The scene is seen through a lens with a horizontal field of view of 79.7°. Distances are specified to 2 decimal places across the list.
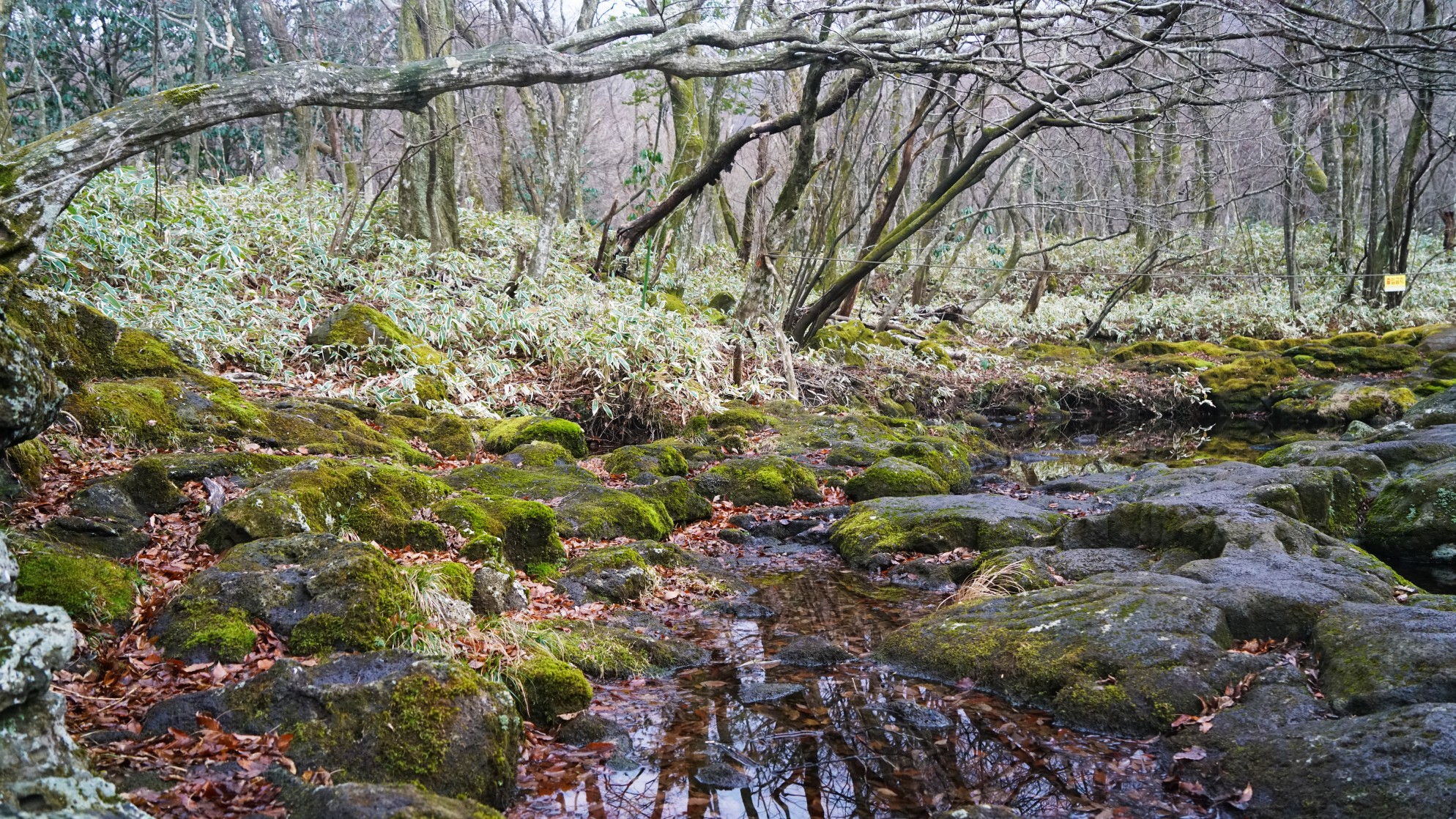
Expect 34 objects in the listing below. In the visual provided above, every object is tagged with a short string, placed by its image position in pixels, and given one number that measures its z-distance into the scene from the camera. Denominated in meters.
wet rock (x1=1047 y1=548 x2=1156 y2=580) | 5.58
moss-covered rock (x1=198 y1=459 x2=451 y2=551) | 4.17
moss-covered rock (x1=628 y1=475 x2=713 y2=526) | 7.31
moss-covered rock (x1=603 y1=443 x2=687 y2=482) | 8.07
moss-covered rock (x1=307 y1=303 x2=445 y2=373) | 8.91
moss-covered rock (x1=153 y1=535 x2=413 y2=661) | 3.45
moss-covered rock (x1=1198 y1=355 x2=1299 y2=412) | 13.93
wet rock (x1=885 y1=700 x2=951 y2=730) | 3.96
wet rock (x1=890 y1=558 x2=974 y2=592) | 6.18
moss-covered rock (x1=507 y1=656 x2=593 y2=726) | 3.76
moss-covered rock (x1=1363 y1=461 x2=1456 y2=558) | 5.96
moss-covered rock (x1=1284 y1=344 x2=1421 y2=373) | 14.30
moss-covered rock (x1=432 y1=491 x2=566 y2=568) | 5.26
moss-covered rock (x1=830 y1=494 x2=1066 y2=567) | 6.71
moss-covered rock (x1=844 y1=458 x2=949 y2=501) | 8.30
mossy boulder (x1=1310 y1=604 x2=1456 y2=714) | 3.35
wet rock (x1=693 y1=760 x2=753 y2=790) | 3.43
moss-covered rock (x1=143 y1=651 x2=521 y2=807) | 2.88
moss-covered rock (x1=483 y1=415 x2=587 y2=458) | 8.03
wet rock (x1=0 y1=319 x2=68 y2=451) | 3.16
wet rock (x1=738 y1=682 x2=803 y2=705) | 4.22
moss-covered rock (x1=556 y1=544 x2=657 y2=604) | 5.31
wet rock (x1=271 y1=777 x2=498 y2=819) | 2.33
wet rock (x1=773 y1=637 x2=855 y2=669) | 4.74
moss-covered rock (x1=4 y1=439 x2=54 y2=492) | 4.27
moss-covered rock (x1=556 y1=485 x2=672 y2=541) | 6.29
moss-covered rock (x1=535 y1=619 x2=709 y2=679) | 4.31
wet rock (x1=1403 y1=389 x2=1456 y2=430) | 9.70
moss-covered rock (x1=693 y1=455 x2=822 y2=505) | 8.22
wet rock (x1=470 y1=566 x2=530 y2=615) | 4.48
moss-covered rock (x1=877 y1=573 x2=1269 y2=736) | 3.82
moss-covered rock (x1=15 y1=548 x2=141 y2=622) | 3.30
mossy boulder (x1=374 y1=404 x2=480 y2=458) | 7.71
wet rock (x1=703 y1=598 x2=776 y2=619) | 5.53
